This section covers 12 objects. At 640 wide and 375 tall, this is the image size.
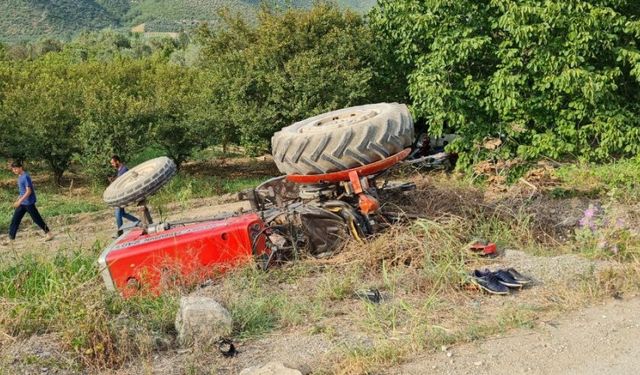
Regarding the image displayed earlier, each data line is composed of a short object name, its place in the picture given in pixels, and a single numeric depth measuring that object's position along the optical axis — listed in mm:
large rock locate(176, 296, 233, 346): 4277
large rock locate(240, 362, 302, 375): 3627
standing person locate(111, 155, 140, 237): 9672
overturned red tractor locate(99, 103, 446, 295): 5336
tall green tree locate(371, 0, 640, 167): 10406
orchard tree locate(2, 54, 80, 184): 15977
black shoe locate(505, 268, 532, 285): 4961
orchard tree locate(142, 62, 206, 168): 16391
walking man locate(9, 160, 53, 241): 10273
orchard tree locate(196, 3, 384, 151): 14516
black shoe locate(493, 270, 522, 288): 4934
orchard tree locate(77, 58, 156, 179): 15516
